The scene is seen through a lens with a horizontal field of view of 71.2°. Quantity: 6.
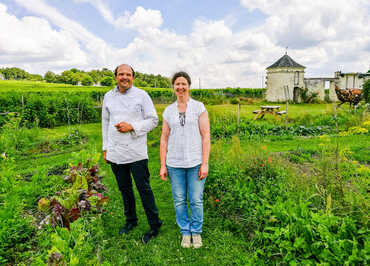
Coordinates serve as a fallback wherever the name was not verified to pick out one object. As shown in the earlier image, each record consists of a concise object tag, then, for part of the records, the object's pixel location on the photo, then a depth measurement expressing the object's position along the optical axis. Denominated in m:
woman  2.52
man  2.66
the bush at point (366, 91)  10.67
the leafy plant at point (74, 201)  2.67
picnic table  12.27
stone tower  27.73
